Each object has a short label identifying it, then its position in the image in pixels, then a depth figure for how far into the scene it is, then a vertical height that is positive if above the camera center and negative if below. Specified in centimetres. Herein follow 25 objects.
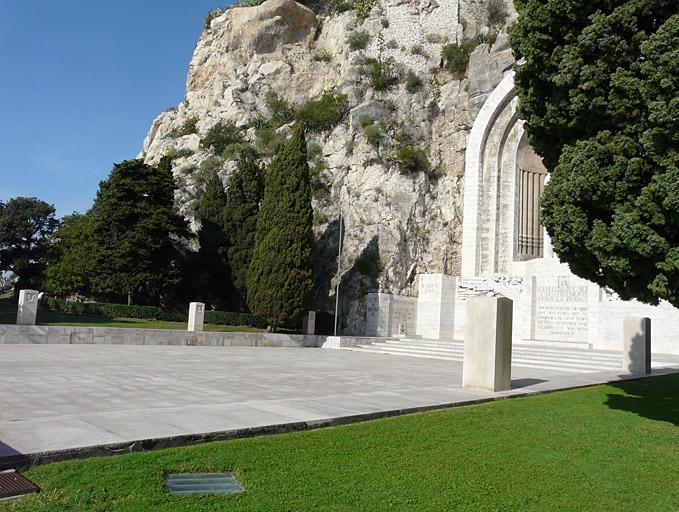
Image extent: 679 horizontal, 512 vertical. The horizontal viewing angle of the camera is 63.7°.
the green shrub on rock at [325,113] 3241 +1152
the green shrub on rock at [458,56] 3186 +1509
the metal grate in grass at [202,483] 344 -119
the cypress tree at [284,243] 2138 +246
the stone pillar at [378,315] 2388 -25
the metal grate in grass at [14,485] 317 -116
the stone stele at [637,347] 1160 -53
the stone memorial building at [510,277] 1855 +152
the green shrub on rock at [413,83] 3189 +1322
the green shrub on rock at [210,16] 4416 +2308
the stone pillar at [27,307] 1598 -45
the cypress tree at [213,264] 2562 +172
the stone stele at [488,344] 802 -44
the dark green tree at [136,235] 2348 +273
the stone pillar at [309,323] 2223 -71
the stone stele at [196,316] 1888 -55
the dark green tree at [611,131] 490 +185
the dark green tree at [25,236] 3528 +367
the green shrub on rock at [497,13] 3250 +1795
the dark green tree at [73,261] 2542 +163
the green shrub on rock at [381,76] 3212 +1372
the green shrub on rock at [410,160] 2844 +783
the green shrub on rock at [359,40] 3495 +1712
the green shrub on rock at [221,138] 3450 +1031
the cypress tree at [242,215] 2461 +404
